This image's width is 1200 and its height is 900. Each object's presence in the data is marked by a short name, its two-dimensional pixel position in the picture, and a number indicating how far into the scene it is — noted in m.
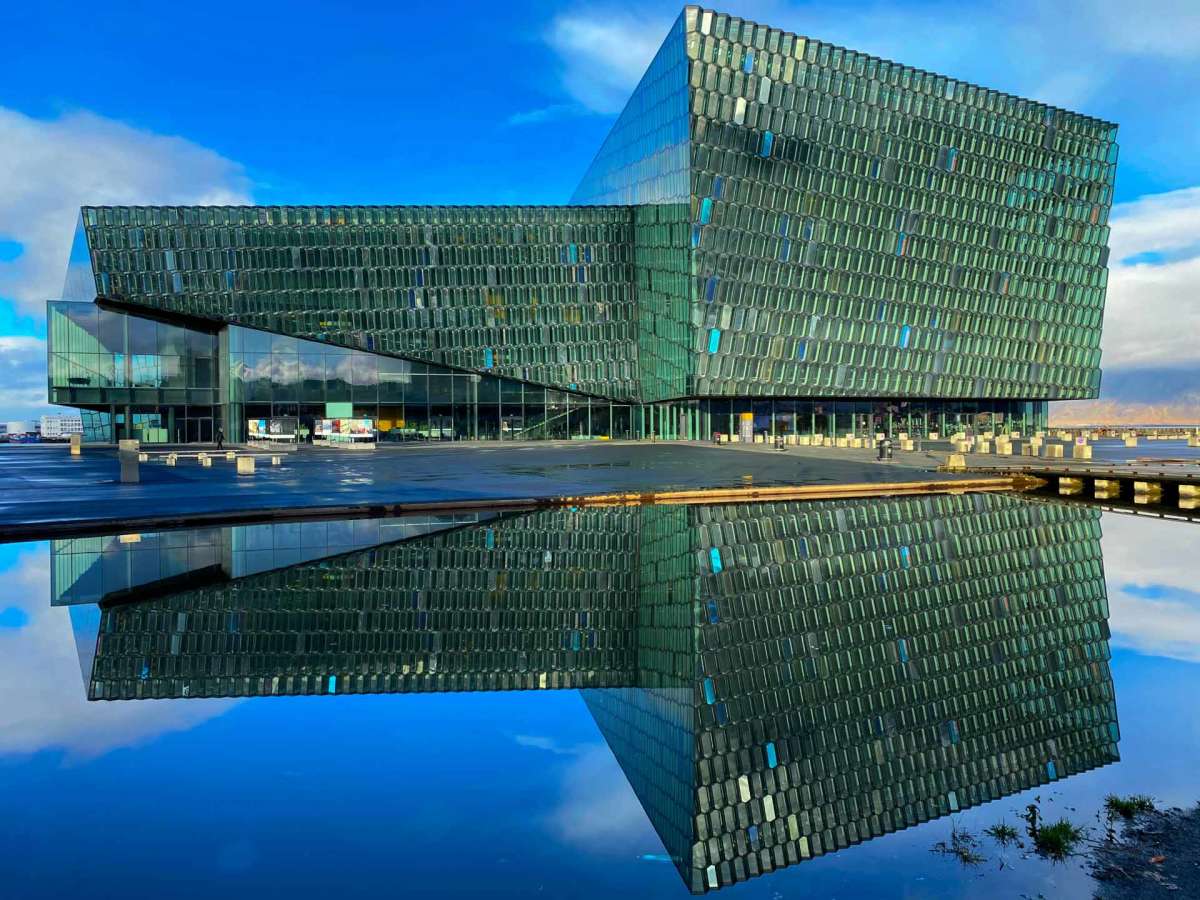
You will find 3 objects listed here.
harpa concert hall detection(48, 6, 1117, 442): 73.88
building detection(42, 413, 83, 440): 131.75
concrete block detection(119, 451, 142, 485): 33.03
